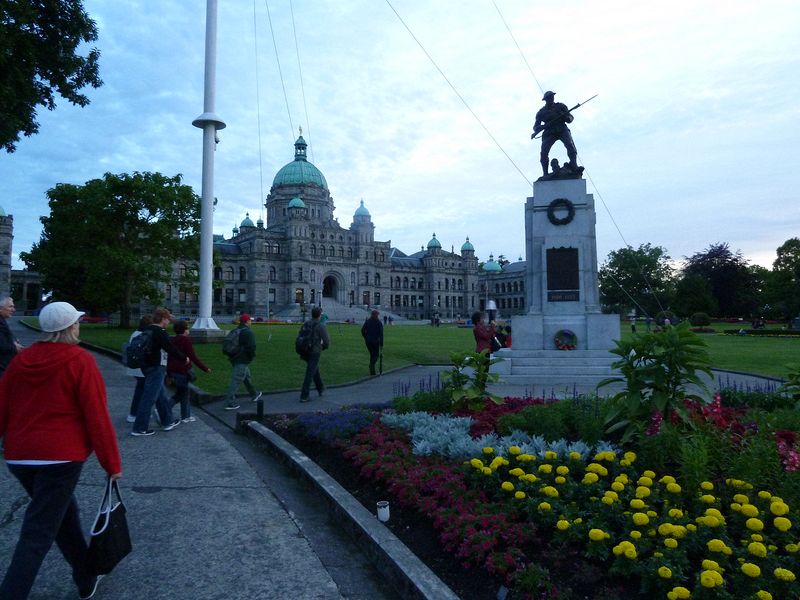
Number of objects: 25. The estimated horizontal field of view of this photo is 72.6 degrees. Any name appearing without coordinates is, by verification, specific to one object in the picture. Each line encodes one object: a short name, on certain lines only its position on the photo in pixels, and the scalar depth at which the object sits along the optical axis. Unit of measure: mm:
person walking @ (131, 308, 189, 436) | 8820
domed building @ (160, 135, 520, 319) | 91125
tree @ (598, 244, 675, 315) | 79188
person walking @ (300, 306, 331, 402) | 11758
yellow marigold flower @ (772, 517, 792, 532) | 3668
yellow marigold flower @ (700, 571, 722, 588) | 3082
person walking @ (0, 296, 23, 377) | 7559
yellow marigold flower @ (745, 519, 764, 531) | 3692
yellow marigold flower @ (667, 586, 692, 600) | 3152
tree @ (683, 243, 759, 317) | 68312
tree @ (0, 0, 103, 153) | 13078
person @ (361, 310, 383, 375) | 16516
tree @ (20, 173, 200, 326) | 34219
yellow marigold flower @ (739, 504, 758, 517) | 3904
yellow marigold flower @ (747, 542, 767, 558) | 3389
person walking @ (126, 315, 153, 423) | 9466
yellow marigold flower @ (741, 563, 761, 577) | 3154
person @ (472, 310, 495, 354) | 13508
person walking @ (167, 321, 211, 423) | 9711
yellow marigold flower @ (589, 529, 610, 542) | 3768
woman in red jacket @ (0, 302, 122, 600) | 3469
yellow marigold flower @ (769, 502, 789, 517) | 3848
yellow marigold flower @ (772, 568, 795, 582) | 3137
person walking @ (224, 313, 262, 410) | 10661
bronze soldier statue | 16484
